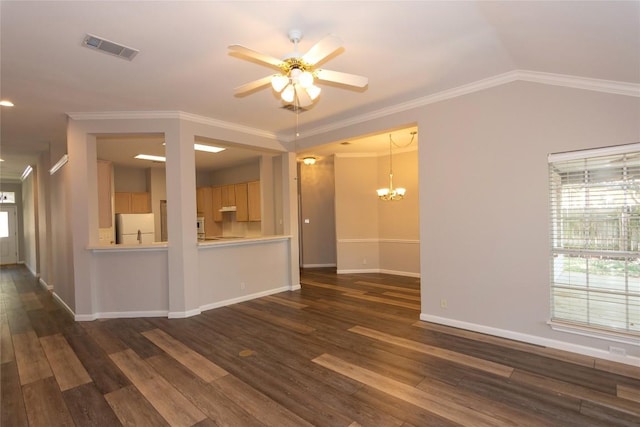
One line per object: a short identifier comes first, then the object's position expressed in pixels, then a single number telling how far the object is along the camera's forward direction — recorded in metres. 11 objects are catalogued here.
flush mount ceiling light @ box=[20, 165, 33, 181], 7.76
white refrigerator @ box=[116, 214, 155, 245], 7.17
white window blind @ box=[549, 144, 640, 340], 2.74
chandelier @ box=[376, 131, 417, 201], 6.28
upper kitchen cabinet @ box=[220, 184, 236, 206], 8.24
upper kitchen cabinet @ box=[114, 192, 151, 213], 7.77
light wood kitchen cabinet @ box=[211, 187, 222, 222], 8.70
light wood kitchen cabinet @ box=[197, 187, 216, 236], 8.94
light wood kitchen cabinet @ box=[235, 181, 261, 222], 7.61
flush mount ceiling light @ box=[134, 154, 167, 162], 6.81
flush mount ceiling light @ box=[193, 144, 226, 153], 6.16
